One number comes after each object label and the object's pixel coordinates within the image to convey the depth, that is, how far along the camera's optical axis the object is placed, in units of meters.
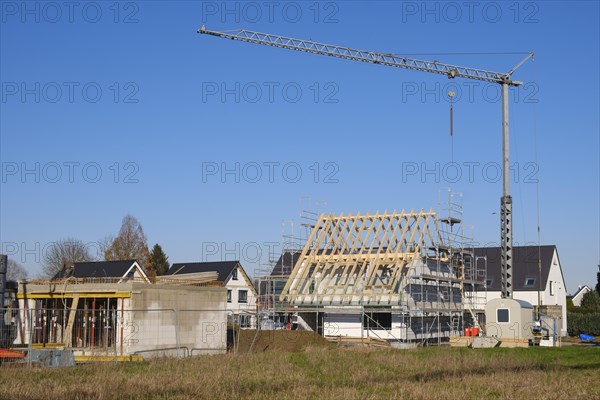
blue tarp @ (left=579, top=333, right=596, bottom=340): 50.59
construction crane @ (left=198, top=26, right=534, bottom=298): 41.56
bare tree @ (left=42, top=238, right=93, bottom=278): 76.00
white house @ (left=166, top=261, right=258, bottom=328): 63.19
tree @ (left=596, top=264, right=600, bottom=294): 68.82
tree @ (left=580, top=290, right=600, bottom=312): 61.16
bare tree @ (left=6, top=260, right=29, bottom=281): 106.81
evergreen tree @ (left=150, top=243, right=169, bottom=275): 78.44
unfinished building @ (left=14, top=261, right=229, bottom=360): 27.78
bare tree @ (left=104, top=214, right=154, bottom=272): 74.56
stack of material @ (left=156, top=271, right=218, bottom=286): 32.91
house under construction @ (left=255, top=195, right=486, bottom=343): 38.94
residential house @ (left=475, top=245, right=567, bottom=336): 60.25
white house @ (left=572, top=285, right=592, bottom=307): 83.69
